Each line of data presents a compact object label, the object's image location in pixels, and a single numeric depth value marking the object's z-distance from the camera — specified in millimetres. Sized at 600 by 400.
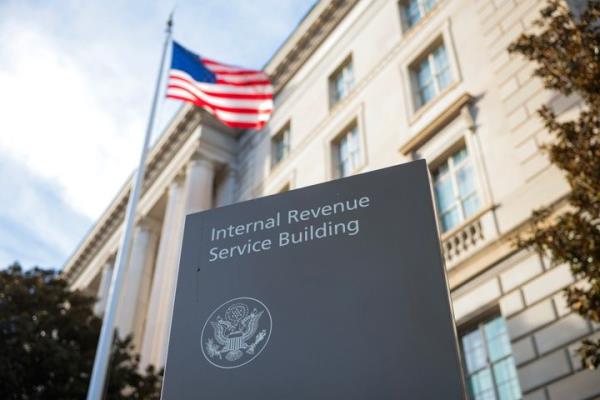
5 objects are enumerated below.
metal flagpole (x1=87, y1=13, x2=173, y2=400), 9750
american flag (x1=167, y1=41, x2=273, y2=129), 15578
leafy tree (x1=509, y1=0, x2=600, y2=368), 7676
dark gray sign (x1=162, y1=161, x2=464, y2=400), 2609
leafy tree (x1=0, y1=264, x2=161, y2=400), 13552
